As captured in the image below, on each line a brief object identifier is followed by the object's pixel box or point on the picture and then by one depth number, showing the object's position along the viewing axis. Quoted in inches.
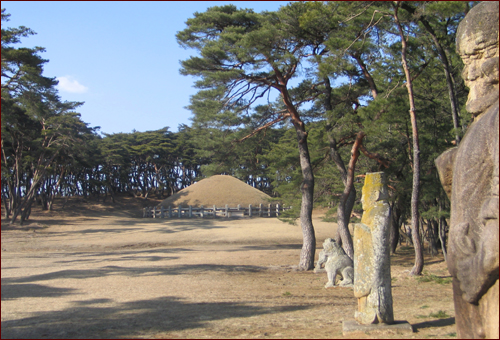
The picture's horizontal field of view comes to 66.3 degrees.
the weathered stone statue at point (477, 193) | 142.3
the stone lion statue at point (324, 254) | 447.8
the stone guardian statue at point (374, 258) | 214.7
